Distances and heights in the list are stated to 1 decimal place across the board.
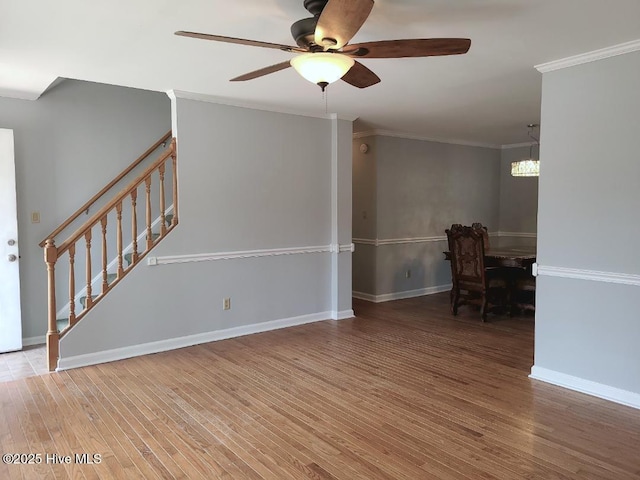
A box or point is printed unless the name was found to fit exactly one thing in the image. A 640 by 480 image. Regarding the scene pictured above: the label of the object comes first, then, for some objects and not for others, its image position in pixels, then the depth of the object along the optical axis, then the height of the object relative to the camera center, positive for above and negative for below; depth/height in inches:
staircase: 148.4 -7.6
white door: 171.9 -13.8
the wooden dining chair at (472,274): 210.2 -26.9
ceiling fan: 79.7 +30.9
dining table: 210.4 -19.3
